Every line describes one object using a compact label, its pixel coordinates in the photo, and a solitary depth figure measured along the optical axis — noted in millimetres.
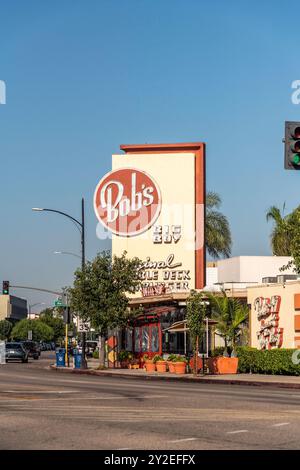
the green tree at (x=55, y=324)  197000
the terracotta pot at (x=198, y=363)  44859
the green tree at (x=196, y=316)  40969
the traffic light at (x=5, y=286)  66250
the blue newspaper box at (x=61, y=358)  55875
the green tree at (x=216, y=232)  77438
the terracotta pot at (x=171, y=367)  44750
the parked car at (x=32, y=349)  81000
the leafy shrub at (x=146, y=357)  50303
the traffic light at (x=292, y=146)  19312
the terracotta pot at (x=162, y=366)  46406
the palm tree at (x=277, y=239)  72750
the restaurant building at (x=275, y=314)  43312
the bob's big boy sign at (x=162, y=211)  63875
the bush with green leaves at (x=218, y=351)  49156
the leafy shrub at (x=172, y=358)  45912
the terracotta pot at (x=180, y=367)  43875
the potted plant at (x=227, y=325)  42500
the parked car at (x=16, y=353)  67438
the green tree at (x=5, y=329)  187338
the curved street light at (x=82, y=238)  50284
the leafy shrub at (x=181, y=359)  44953
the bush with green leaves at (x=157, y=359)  47569
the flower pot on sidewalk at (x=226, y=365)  42425
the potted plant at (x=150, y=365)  47656
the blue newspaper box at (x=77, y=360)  51062
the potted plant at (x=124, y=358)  53531
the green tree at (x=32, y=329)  172362
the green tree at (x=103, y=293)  49250
